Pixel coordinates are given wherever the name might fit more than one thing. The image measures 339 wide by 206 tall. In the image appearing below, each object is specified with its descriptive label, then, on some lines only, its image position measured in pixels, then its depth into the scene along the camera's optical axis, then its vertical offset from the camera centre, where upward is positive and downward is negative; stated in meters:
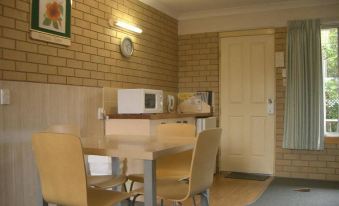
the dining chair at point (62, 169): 1.72 -0.32
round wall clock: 4.32 +0.70
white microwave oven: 3.90 +0.04
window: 5.05 +0.37
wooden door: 5.35 +0.03
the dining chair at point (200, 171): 1.95 -0.37
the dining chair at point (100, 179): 2.51 -0.53
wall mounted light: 4.15 +0.93
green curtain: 4.89 +0.21
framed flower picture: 3.08 +0.74
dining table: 1.80 -0.23
